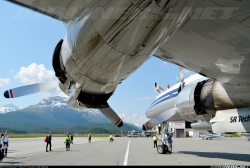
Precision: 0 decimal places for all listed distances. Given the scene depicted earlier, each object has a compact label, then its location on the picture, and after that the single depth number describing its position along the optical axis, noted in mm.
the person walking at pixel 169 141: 18206
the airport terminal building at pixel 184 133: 68188
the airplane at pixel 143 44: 4754
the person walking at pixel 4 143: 16188
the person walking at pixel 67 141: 22694
